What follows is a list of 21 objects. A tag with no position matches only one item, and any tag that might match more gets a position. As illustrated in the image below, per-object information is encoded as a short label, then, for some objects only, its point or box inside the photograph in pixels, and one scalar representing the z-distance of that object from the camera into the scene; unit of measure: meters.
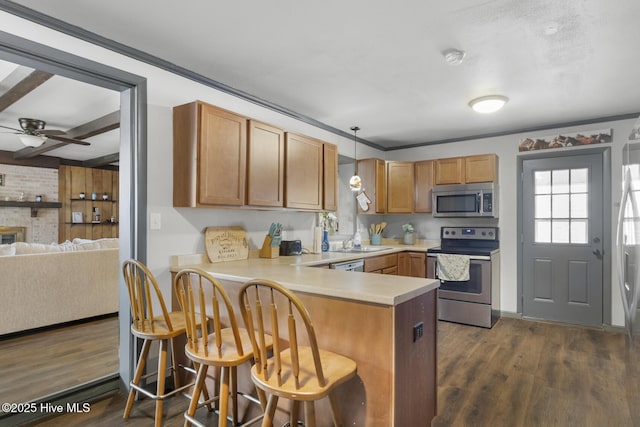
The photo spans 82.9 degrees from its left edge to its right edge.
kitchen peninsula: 1.63
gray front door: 4.05
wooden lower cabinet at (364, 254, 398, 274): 3.87
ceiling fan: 4.44
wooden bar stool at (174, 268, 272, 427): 1.68
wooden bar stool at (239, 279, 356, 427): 1.39
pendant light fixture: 4.13
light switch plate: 2.55
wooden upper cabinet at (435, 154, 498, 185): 4.46
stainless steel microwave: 4.41
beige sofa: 3.53
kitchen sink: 4.25
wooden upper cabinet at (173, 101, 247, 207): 2.56
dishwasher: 3.32
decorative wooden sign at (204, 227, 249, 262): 2.93
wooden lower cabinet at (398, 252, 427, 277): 4.50
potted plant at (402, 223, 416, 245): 5.19
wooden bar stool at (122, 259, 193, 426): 2.03
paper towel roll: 3.96
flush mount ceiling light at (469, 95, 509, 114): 3.25
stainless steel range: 4.09
